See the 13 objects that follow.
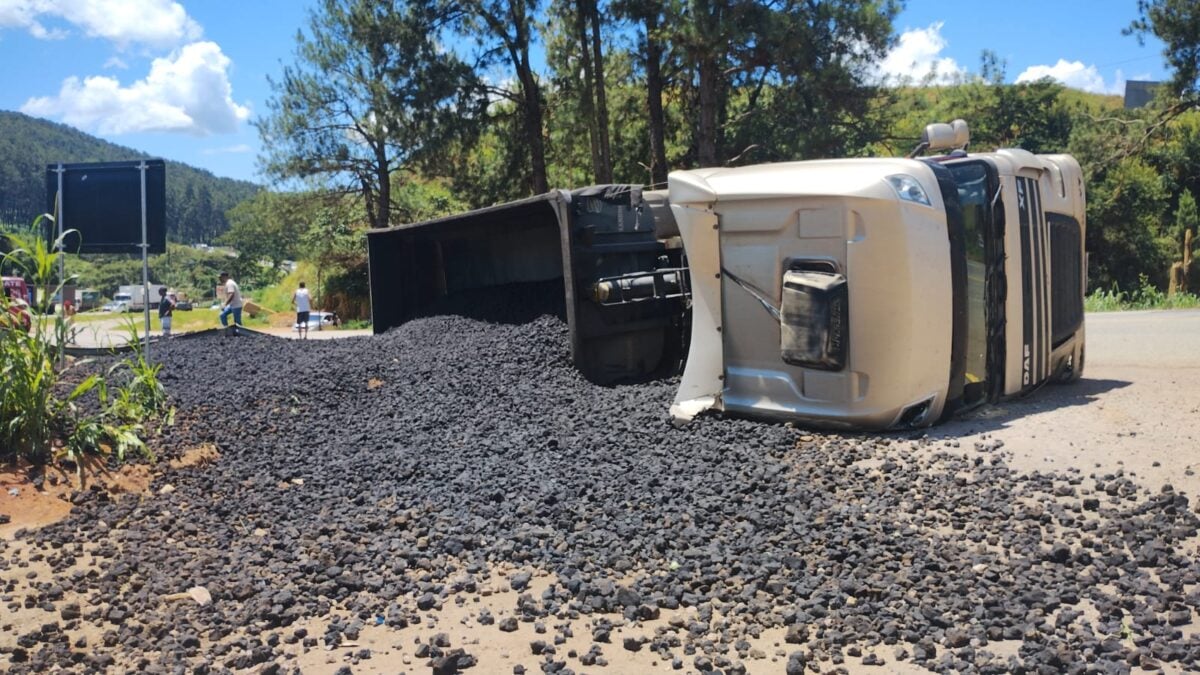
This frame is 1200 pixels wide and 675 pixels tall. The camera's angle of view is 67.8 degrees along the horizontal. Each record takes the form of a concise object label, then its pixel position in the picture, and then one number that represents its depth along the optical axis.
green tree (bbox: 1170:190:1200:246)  26.98
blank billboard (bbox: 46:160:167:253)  8.96
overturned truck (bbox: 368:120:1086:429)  5.51
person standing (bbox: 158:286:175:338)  17.72
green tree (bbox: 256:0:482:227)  19.96
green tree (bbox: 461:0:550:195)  20.50
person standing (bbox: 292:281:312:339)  19.56
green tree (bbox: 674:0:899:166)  15.20
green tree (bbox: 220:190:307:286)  29.89
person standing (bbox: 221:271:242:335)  16.62
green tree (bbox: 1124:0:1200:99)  20.27
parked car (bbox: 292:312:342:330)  28.86
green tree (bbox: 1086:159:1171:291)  25.73
